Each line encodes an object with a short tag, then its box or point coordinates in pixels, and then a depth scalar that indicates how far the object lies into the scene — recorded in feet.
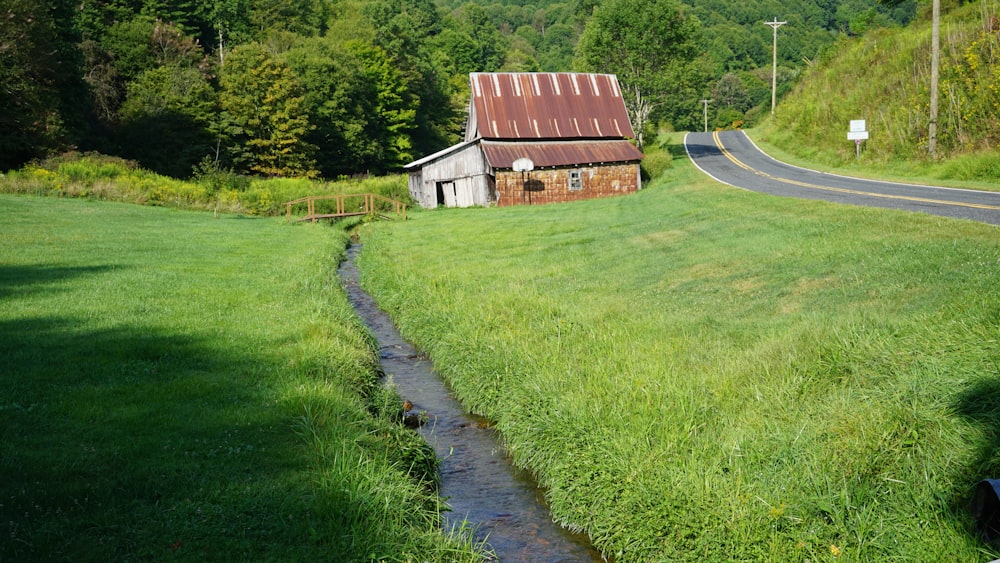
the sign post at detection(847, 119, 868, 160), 120.26
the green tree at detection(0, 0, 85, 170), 139.23
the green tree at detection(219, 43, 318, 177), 205.36
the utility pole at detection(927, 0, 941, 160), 104.27
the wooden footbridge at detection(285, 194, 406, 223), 130.62
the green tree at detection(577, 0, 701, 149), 182.60
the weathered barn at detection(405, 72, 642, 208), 139.74
